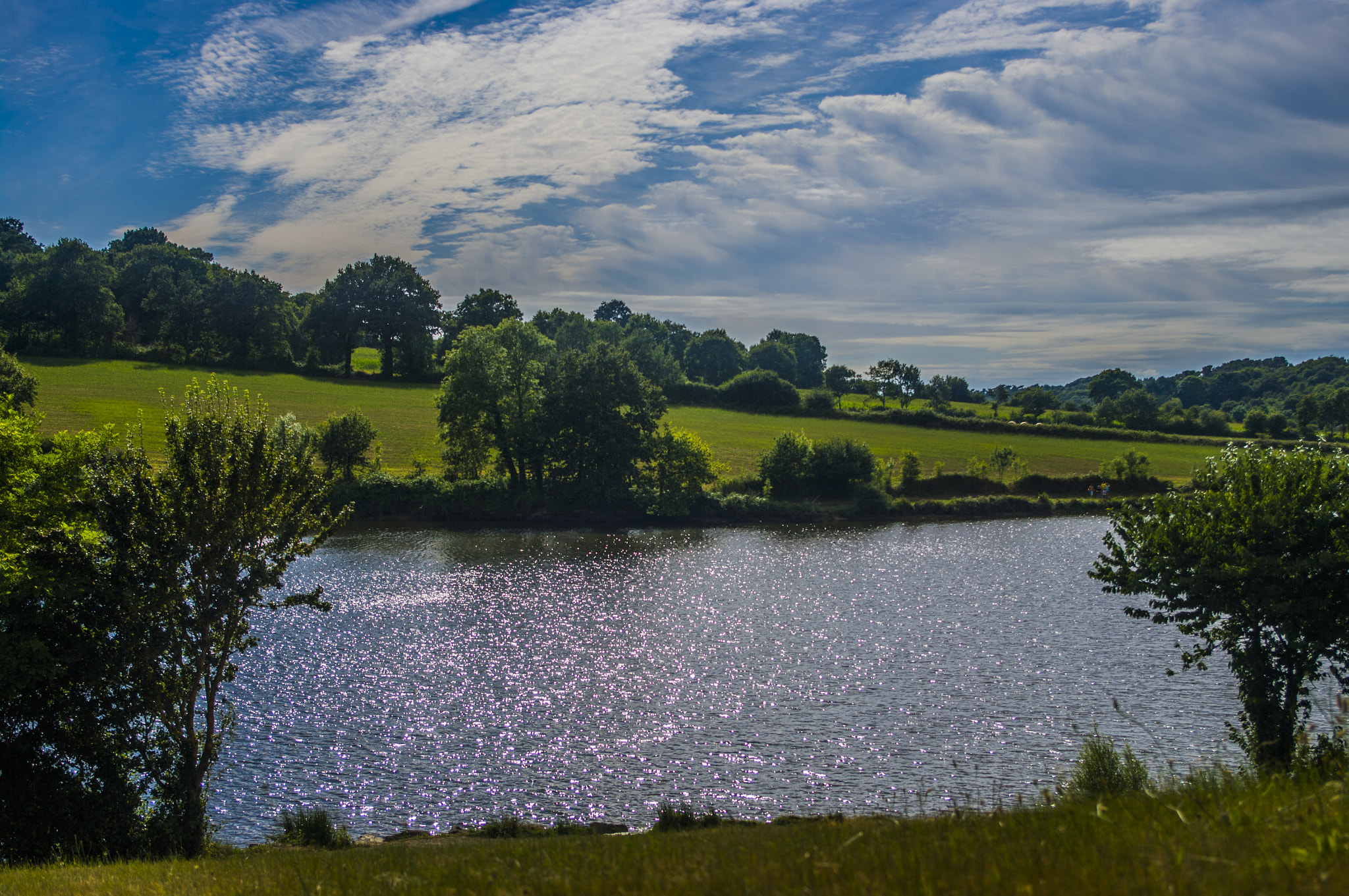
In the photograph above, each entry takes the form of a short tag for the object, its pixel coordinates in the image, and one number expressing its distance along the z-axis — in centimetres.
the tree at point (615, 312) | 18275
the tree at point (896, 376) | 14162
